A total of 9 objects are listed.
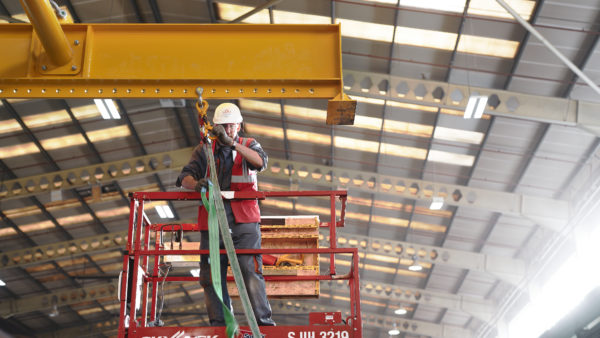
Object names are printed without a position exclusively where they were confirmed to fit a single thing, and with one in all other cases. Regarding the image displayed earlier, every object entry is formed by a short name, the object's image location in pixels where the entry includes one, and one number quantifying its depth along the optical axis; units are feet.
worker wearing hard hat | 19.70
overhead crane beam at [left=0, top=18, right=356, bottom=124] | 22.74
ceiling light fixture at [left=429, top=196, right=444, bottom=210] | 63.82
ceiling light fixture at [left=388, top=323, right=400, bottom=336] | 106.52
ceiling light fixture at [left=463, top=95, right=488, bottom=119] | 46.62
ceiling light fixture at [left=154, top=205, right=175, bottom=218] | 71.19
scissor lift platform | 18.17
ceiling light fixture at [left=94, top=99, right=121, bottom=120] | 51.57
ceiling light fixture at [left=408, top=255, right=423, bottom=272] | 76.33
